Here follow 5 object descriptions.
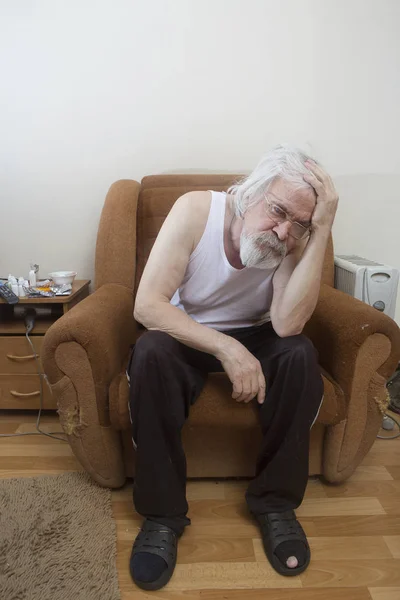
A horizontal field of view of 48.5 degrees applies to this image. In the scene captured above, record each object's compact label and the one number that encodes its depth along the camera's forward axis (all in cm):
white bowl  172
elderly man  107
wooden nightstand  167
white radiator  157
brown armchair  116
